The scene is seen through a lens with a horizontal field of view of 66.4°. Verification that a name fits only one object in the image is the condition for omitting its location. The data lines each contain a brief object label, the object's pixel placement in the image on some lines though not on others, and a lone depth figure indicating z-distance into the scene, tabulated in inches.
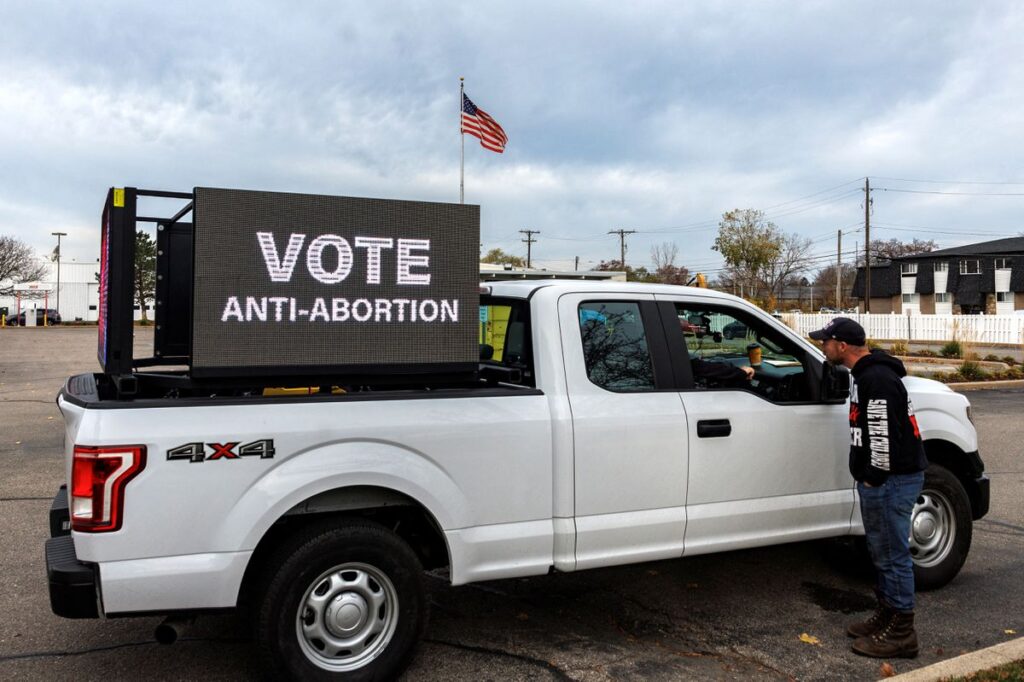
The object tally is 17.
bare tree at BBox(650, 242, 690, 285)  2156.7
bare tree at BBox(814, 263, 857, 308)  3801.7
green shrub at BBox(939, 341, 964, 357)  952.1
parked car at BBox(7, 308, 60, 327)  2196.2
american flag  892.6
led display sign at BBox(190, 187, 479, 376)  131.5
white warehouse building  2883.1
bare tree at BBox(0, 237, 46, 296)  2709.2
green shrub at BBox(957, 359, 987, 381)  713.5
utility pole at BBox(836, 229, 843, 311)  2816.4
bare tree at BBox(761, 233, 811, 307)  2060.5
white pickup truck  122.2
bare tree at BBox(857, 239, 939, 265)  3823.8
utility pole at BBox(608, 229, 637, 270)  2962.6
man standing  155.0
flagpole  912.2
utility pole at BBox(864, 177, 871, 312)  2156.7
